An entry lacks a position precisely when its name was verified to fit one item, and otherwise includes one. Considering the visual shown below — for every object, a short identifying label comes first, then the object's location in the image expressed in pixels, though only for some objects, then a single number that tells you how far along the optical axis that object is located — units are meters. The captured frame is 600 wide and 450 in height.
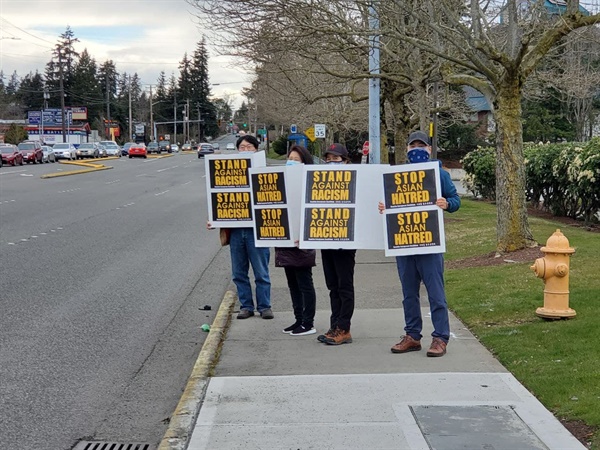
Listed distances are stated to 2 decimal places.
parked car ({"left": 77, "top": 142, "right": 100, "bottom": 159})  74.19
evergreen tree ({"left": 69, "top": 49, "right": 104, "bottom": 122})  135.12
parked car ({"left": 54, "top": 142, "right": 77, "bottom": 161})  69.00
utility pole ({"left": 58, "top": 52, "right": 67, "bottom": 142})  79.38
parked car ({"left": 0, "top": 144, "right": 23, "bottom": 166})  54.31
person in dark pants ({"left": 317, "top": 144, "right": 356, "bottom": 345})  7.33
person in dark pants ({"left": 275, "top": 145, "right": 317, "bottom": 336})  7.73
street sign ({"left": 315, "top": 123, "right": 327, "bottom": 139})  34.09
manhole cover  4.73
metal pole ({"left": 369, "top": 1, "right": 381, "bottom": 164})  17.45
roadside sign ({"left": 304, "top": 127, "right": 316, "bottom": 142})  37.97
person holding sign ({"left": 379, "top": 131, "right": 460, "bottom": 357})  6.86
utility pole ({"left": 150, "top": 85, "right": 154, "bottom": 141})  140.98
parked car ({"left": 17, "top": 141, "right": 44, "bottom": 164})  58.46
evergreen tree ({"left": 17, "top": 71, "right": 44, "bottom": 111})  142.88
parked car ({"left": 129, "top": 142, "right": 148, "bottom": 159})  81.69
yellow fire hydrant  7.46
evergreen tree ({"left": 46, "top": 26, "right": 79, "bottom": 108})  134.88
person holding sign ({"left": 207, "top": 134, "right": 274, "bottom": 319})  8.62
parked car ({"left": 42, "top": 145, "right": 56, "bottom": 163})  62.86
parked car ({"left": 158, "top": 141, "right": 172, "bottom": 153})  109.00
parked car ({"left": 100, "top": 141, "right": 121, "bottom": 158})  83.68
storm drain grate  5.12
